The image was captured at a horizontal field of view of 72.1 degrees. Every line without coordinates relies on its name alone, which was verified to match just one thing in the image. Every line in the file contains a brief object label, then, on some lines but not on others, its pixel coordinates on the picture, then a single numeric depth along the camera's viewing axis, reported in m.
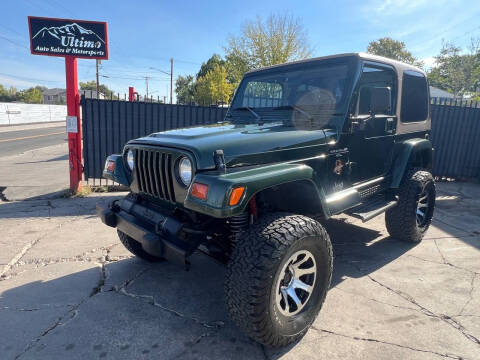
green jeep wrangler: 2.13
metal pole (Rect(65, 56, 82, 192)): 5.93
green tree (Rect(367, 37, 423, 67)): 51.44
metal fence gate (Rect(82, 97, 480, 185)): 6.46
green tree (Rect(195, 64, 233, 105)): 31.41
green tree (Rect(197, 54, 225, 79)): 50.33
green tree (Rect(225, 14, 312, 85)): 21.20
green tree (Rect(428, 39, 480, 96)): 30.75
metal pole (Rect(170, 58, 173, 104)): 53.94
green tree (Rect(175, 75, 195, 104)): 70.42
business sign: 5.80
